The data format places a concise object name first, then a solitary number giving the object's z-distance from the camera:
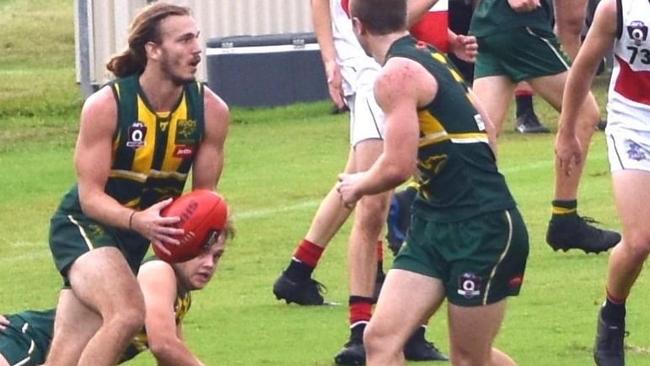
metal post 38.72
